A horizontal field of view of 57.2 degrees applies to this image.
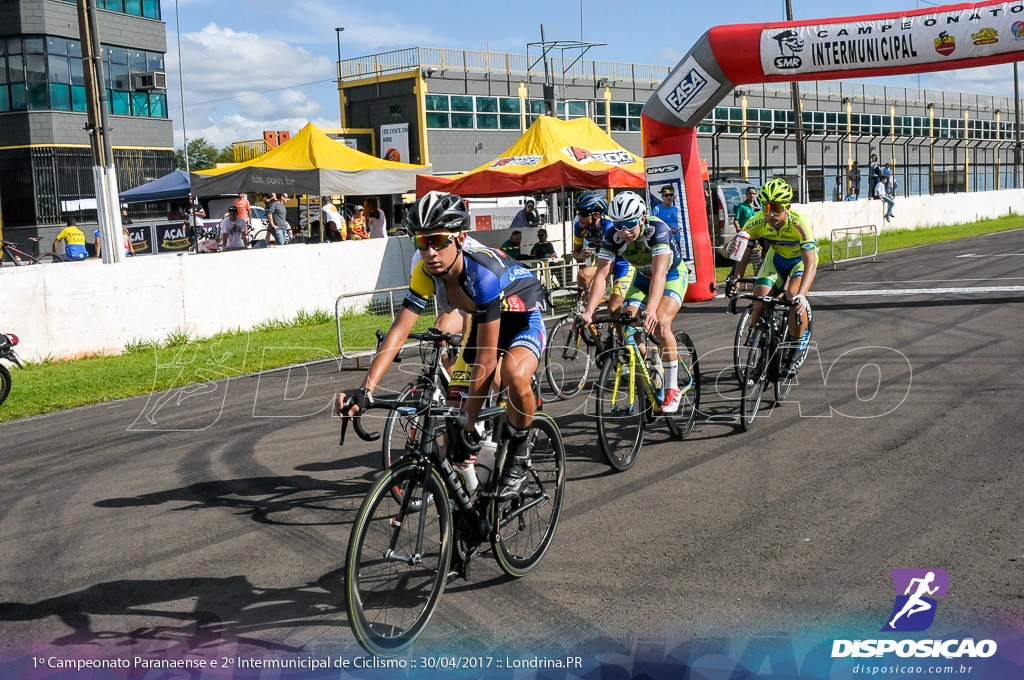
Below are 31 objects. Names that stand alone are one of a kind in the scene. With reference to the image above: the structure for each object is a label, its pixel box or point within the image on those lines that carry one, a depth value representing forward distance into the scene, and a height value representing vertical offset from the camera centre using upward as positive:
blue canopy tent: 29.98 +2.95
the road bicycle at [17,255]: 25.86 +1.12
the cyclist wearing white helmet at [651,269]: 7.64 -0.12
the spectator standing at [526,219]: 22.47 +1.04
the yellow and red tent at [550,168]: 18.69 +1.88
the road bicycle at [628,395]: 6.91 -1.05
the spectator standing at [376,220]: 22.84 +1.22
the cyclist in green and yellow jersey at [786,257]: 8.80 -0.08
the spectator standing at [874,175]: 32.79 +2.41
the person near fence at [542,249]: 19.31 +0.25
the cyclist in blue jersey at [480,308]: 4.80 -0.24
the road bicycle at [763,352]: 8.21 -0.92
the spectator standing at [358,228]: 21.83 +1.01
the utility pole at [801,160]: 30.41 +2.90
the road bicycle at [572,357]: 10.05 -1.16
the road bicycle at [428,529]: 4.00 -1.24
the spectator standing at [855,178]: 34.35 +2.44
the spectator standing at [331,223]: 21.55 +1.16
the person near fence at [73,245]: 23.98 +1.06
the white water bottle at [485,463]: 4.85 -1.02
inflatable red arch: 13.70 +2.90
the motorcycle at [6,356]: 10.44 -0.74
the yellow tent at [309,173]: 20.14 +2.22
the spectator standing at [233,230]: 19.32 +0.99
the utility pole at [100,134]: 14.95 +2.42
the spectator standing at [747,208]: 20.05 +0.92
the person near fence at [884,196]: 33.72 +1.67
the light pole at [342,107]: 57.59 +10.08
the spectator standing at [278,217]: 23.59 +1.48
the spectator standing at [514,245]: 18.41 +0.36
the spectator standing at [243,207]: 20.67 +1.57
